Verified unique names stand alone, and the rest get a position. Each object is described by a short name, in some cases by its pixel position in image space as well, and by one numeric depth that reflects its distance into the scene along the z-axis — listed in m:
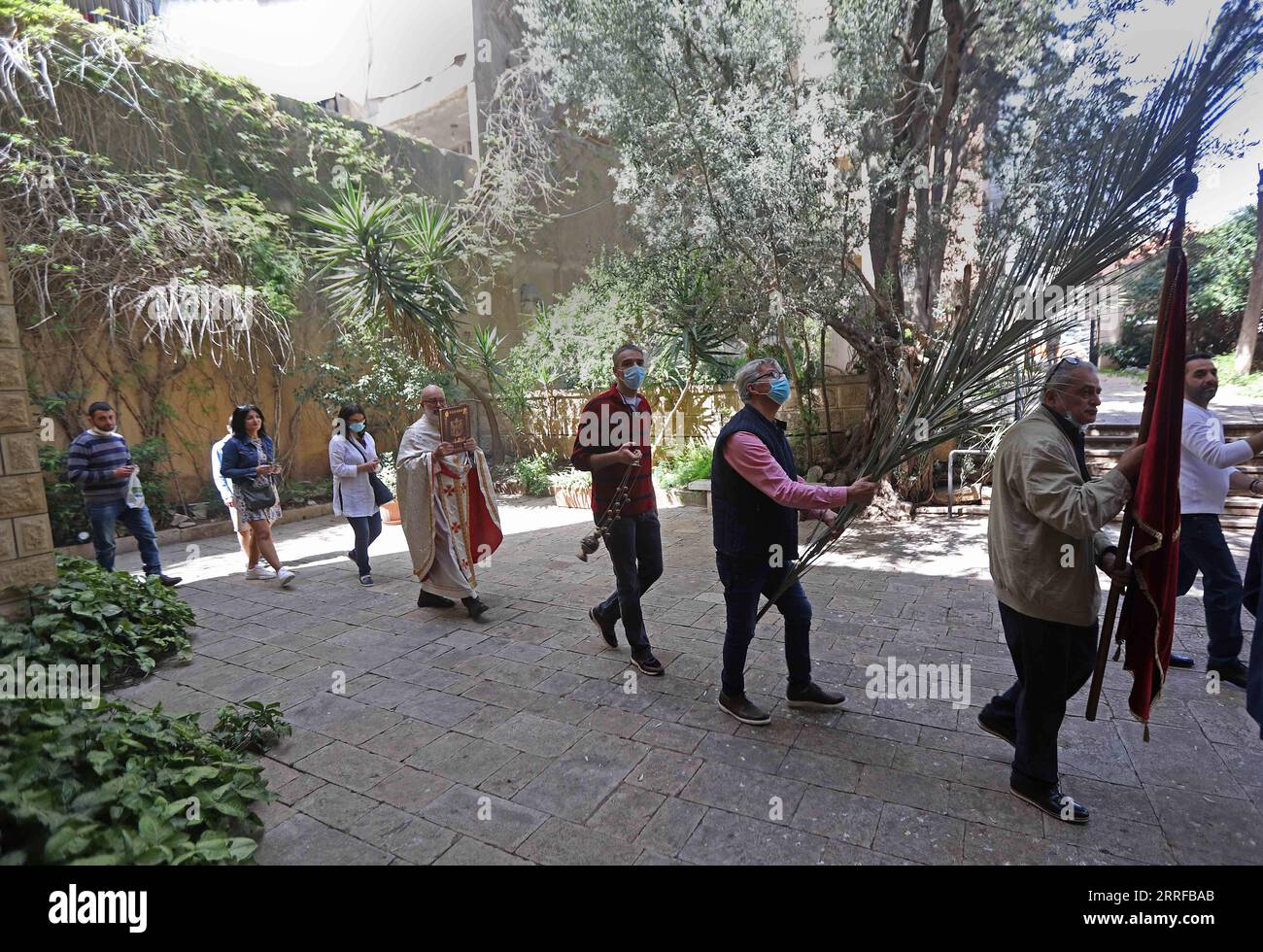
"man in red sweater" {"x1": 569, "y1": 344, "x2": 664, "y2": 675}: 3.73
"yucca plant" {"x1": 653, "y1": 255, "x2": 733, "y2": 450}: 8.73
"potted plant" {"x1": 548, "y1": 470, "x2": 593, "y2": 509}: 9.48
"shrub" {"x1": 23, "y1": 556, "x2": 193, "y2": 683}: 3.67
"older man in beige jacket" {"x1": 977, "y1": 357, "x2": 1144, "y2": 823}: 2.22
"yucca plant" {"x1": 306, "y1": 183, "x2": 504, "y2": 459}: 8.83
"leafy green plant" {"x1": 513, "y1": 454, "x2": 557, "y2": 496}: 10.77
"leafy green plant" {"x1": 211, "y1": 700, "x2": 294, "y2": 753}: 3.07
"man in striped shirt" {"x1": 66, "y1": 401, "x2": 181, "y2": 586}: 5.38
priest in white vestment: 4.92
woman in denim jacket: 5.73
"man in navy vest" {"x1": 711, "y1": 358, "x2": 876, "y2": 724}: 2.91
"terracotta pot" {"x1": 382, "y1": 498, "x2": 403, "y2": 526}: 8.99
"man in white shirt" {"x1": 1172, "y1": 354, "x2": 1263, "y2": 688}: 3.35
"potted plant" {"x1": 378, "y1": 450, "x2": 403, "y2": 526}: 10.04
